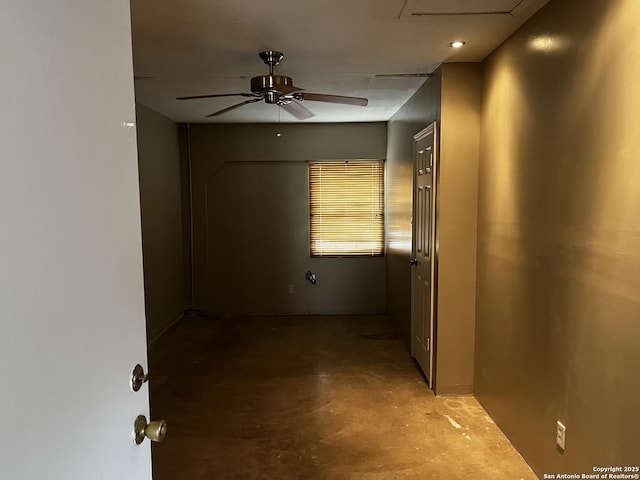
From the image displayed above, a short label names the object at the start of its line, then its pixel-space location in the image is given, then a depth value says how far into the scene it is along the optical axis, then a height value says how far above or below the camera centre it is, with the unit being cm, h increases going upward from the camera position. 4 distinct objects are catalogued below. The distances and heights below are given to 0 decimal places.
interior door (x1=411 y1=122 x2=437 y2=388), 334 -42
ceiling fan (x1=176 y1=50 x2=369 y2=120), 272 +65
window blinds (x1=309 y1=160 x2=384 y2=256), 572 -12
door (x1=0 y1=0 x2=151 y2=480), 72 -8
